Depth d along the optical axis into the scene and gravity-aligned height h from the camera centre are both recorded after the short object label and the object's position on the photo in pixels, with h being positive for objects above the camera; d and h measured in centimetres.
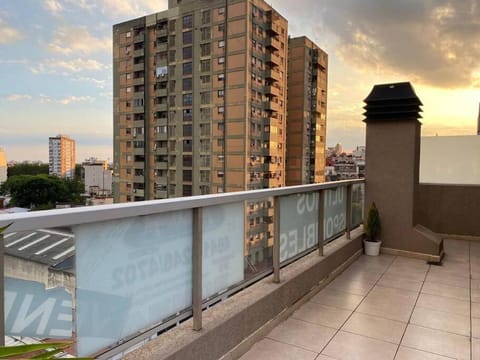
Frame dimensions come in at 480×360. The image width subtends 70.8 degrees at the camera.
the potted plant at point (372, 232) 478 -93
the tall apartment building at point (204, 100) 3091 +649
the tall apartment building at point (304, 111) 4028 +681
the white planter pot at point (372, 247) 477 -113
